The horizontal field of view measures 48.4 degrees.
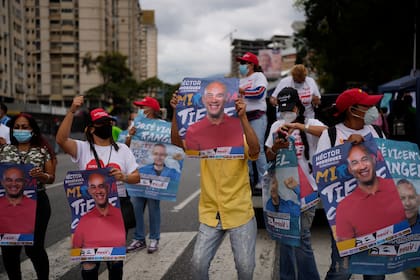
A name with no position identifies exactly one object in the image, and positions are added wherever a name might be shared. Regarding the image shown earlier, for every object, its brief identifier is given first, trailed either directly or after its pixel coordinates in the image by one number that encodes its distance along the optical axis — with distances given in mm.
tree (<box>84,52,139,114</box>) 67500
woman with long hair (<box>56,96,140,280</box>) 4023
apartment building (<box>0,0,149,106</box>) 93625
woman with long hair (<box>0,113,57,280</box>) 4539
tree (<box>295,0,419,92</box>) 21750
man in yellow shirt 3648
